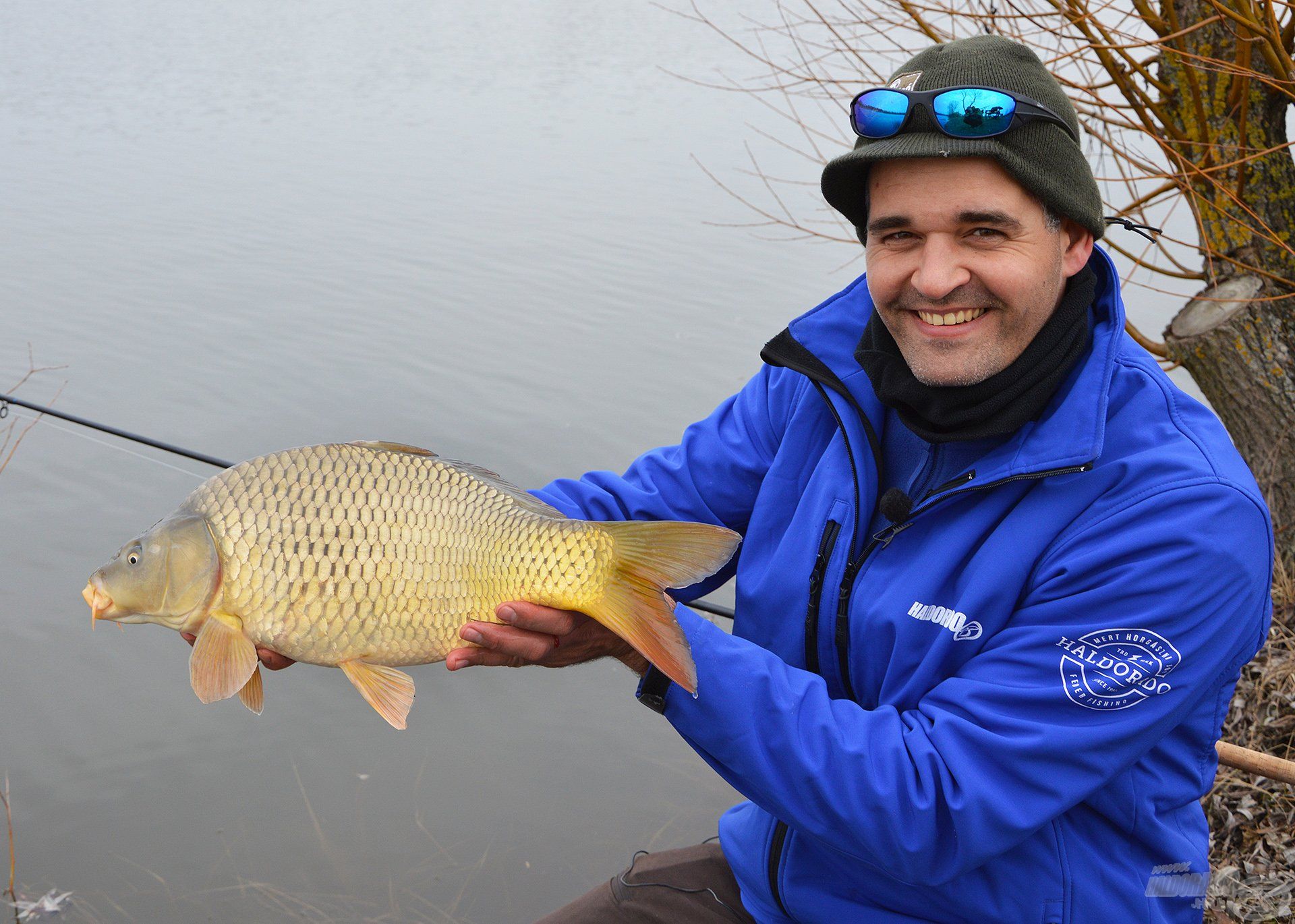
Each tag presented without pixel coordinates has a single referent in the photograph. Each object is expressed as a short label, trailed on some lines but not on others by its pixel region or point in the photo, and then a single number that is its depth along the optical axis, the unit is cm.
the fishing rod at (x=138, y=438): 252
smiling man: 135
